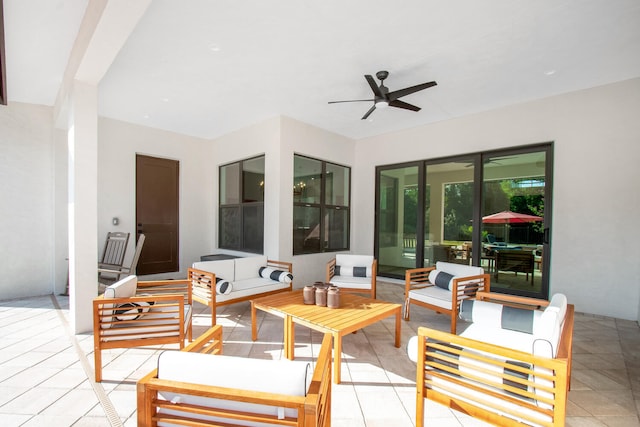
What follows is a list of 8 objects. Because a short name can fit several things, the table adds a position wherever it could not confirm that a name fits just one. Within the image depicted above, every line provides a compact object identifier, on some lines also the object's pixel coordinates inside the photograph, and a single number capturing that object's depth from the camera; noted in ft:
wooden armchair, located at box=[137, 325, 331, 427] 3.34
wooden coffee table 7.93
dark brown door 18.86
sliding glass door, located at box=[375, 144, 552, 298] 15.10
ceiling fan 11.23
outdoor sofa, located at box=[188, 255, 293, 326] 11.14
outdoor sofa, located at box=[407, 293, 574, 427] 4.52
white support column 10.30
